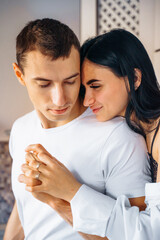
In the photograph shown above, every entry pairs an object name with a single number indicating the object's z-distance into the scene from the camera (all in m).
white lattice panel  2.52
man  0.88
